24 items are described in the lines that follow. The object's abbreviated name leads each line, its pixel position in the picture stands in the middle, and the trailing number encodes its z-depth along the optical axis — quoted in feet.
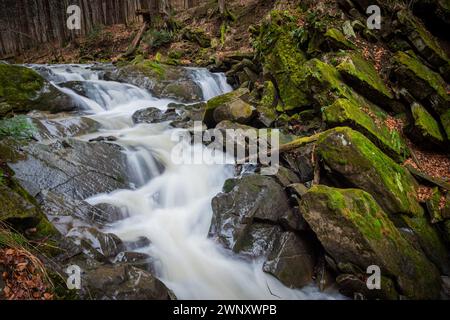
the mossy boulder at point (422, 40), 27.07
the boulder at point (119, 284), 11.57
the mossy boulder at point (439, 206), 17.65
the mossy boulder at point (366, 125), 21.27
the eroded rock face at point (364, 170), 17.60
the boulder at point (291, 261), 15.57
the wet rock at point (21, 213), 12.41
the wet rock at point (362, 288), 13.93
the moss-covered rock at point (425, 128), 22.59
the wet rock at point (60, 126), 22.72
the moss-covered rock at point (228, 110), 27.04
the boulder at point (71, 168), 18.10
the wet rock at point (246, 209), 17.63
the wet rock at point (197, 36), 53.57
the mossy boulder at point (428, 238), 16.76
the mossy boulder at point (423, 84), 24.09
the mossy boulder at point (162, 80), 37.83
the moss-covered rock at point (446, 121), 22.91
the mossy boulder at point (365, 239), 14.35
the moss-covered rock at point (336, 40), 27.68
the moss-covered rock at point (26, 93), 26.61
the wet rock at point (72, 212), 15.71
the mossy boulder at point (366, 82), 24.54
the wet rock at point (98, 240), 14.69
